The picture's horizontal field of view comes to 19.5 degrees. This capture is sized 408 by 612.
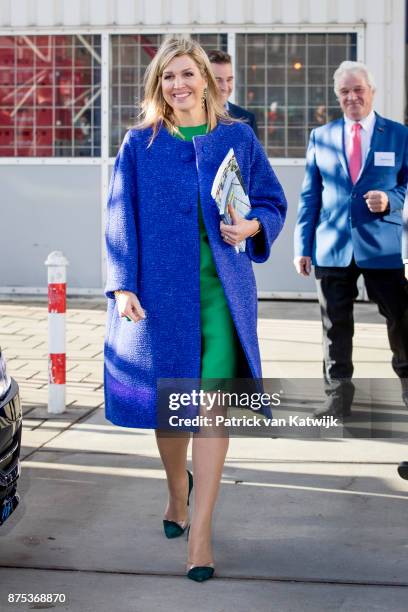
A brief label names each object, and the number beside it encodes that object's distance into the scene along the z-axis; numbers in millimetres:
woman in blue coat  4262
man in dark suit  6797
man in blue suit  6527
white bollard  6785
